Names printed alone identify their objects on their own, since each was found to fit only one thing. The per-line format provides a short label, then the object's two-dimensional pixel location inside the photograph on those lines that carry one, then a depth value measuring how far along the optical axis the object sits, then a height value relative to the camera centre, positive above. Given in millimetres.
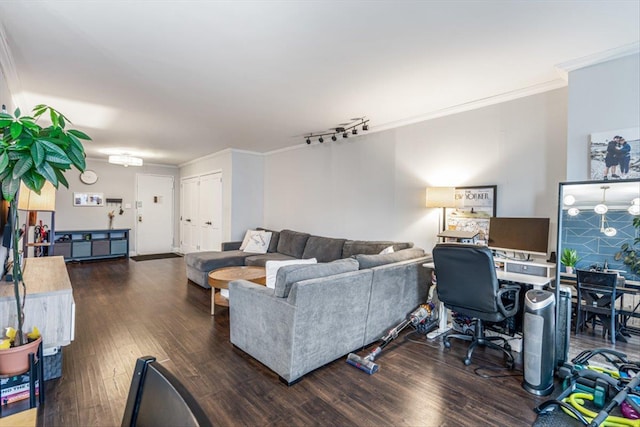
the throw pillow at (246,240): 5908 -625
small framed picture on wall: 7289 +176
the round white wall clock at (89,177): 7328 +698
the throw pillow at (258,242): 5742 -639
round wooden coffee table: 3635 -859
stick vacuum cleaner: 2496 -1219
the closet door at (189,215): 7875 -190
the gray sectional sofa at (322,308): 2281 -845
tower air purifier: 2229 -973
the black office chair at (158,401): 522 -369
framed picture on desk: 3457 +11
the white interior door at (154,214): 8148 -188
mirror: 2352 -74
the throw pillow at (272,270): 2942 -594
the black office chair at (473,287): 2502 -647
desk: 2592 -585
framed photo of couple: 2395 +467
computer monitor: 2902 -234
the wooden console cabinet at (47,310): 2109 -738
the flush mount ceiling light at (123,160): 5824 +897
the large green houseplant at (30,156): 1752 +293
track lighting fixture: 4309 +1236
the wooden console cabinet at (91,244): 6662 -839
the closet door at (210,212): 6859 -105
